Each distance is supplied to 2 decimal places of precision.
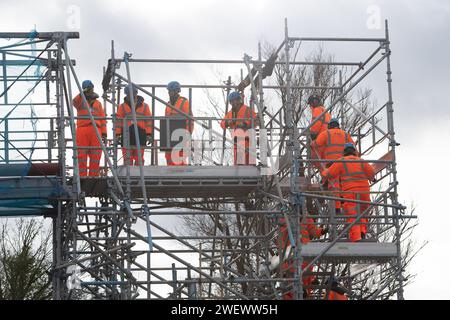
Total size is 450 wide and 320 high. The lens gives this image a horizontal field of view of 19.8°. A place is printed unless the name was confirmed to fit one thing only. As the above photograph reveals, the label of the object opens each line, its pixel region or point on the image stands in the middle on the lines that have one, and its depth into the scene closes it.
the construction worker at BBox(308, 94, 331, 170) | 23.16
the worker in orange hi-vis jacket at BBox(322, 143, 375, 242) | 21.56
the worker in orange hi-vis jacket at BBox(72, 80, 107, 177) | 22.77
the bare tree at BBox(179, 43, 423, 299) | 23.00
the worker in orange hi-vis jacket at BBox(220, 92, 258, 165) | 22.73
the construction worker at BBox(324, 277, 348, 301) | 22.47
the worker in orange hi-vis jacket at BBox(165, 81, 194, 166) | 22.62
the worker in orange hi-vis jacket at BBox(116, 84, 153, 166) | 22.02
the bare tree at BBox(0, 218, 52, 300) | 37.38
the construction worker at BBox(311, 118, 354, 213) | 22.14
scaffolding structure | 21.05
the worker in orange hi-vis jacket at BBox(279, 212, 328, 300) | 21.89
